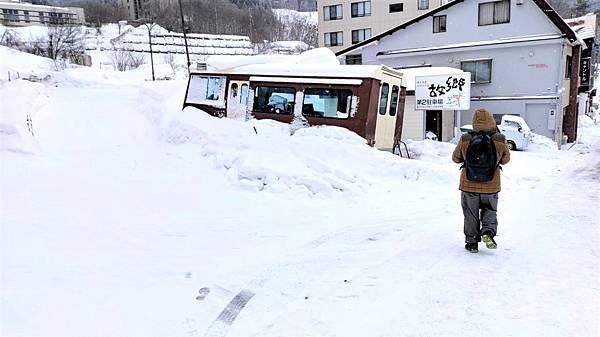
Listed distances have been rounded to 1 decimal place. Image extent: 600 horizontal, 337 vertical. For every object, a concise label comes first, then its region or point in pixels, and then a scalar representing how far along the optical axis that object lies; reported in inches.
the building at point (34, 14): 2342.5
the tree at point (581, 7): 2174.2
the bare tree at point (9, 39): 1571.6
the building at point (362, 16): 1663.4
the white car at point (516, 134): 635.5
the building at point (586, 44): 881.8
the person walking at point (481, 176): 169.3
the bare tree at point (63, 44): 1471.5
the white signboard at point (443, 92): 618.8
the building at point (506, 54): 720.3
